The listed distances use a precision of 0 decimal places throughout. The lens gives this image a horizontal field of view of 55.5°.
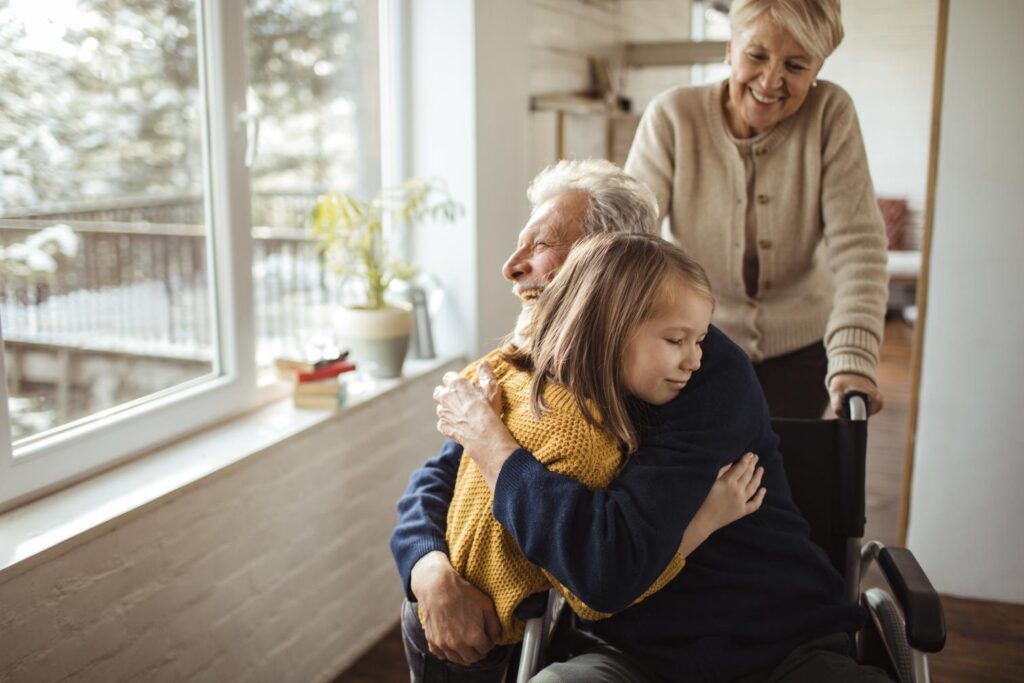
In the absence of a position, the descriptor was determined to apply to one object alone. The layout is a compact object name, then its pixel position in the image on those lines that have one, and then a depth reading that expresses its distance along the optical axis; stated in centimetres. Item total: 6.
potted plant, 251
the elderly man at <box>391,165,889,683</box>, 122
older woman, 183
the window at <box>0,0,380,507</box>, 180
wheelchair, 145
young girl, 123
